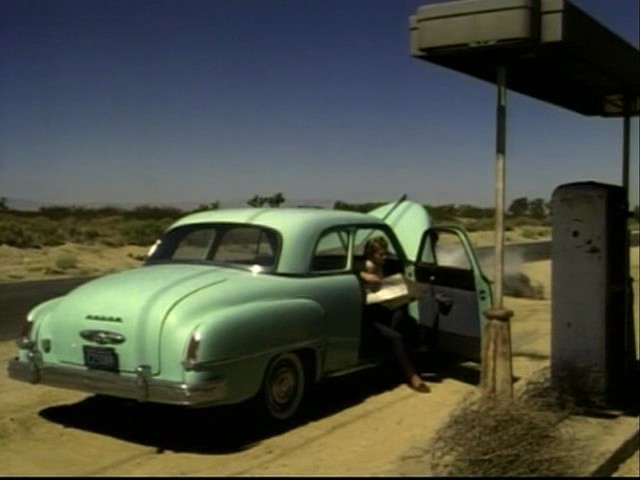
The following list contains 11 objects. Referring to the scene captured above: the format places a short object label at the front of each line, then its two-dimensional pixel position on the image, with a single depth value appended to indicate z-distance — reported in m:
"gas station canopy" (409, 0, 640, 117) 6.04
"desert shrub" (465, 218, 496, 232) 82.66
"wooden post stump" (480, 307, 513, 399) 6.52
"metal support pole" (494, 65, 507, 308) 6.58
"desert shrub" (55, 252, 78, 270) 30.44
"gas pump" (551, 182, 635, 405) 6.85
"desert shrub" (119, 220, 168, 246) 48.92
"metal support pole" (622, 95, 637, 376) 7.49
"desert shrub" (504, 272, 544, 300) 18.31
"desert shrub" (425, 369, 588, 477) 4.96
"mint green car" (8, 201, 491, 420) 5.99
